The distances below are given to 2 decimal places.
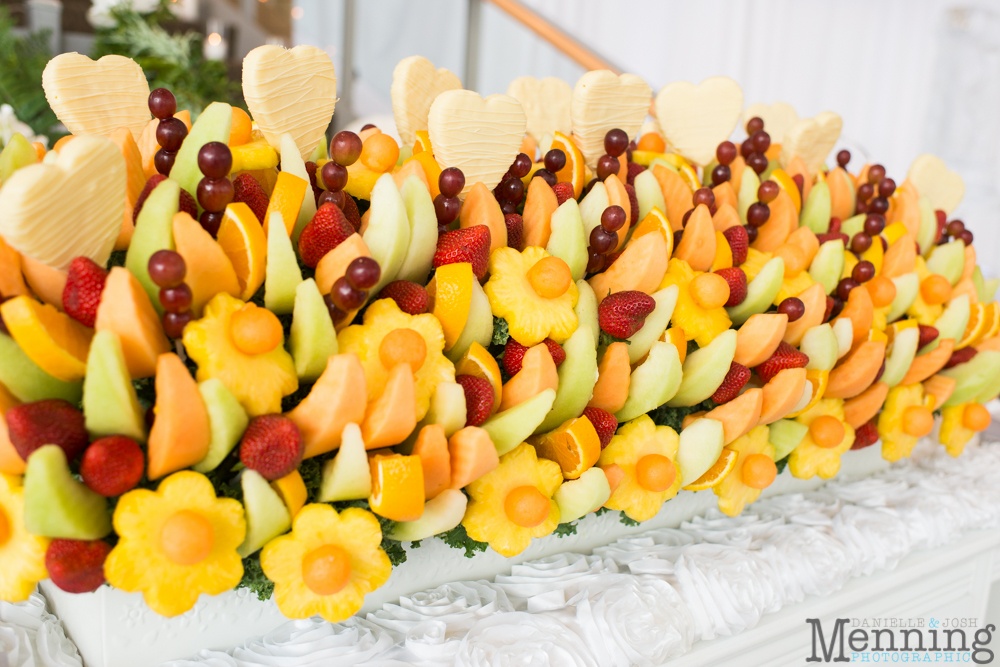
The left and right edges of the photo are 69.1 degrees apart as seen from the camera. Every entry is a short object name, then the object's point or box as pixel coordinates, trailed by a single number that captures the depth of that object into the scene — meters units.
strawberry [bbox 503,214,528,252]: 0.90
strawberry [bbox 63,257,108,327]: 0.63
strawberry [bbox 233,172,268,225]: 0.78
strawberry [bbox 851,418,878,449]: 1.17
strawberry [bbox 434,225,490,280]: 0.81
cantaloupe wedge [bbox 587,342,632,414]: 0.86
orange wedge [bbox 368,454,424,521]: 0.69
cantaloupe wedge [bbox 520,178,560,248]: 0.90
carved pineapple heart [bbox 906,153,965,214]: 1.42
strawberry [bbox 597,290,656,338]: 0.86
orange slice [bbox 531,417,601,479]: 0.82
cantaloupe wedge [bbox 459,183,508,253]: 0.86
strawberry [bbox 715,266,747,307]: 0.98
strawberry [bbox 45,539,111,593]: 0.60
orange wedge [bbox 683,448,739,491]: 0.98
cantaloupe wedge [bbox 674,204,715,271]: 0.98
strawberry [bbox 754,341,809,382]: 0.97
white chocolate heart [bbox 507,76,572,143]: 1.22
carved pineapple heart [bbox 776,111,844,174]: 1.26
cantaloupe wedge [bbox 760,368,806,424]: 0.95
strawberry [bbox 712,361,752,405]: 0.95
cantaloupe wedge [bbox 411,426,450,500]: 0.72
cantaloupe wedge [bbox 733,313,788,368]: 0.95
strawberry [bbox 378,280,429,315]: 0.78
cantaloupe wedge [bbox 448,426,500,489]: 0.73
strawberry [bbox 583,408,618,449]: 0.86
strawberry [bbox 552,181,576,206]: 0.95
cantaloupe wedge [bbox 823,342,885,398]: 1.06
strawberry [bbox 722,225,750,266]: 1.03
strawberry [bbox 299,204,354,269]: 0.74
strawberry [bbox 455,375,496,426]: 0.77
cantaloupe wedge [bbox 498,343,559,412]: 0.79
